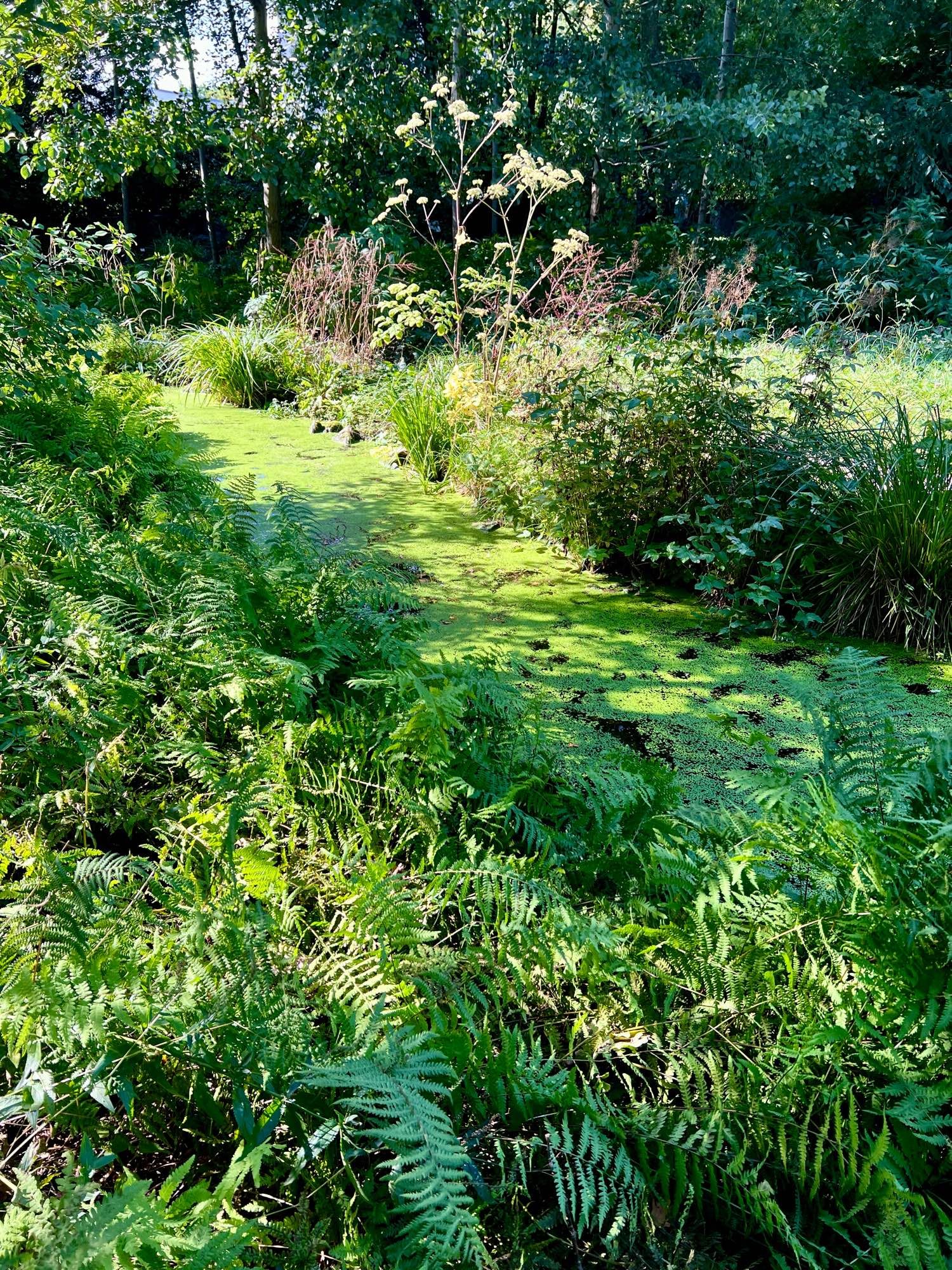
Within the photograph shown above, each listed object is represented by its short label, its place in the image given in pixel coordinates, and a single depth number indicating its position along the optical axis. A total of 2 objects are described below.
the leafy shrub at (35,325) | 3.03
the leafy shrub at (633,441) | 3.50
